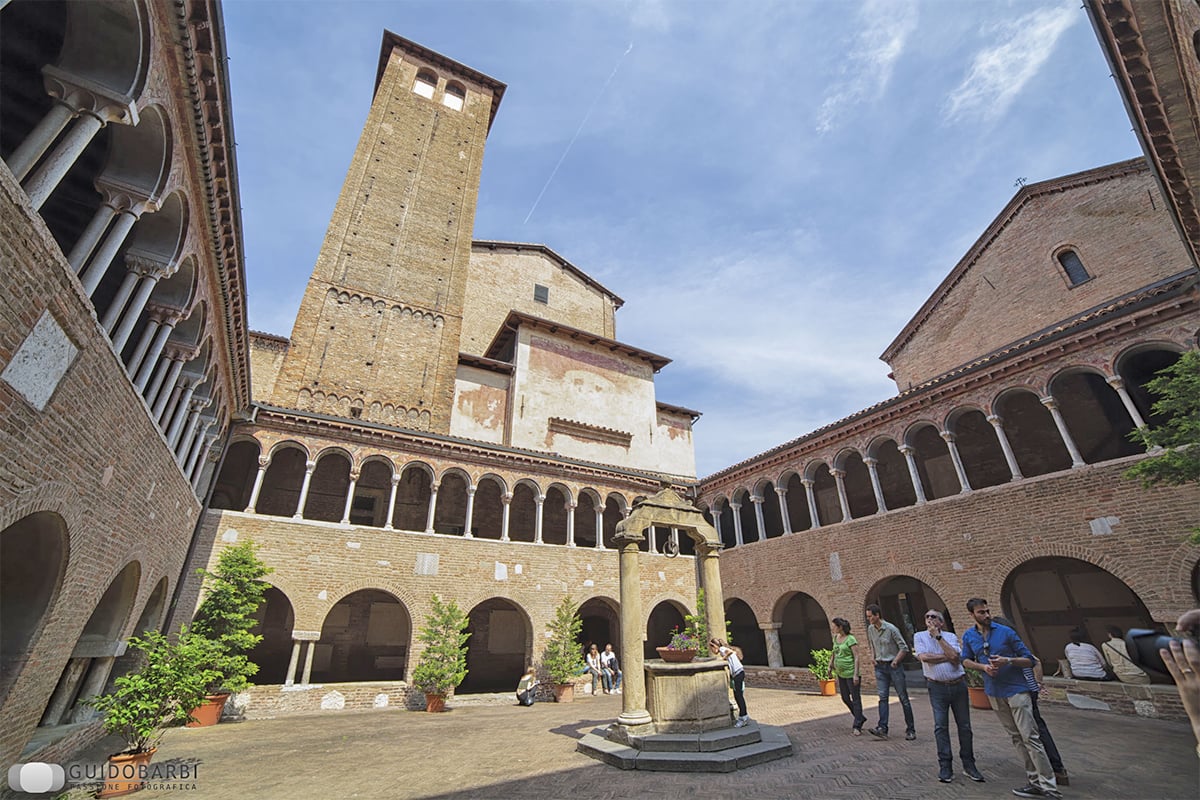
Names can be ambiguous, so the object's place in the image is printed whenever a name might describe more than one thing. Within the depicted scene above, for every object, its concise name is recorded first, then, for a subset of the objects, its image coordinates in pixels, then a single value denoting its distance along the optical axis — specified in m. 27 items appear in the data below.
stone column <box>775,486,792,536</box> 17.39
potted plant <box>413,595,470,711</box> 13.27
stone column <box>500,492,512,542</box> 16.49
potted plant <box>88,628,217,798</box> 6.02
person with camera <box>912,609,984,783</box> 5.43
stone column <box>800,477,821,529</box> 16.65
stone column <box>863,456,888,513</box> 15.01
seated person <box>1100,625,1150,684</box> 10.07
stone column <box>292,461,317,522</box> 14.11
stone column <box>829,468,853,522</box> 15.95
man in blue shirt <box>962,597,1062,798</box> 4.79
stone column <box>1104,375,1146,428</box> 10.64
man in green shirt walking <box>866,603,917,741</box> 7.18
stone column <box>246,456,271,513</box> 13.65
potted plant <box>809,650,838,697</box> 13.16
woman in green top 8.05
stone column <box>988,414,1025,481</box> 12.62
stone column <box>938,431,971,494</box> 13.36
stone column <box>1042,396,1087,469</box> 11.71
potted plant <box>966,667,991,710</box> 10.00
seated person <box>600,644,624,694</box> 16.80
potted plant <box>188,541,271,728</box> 10.79
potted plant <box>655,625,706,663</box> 8.11
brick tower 20.52
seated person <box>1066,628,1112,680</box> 10.25
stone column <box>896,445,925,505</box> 14.18
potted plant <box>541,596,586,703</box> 15.12
